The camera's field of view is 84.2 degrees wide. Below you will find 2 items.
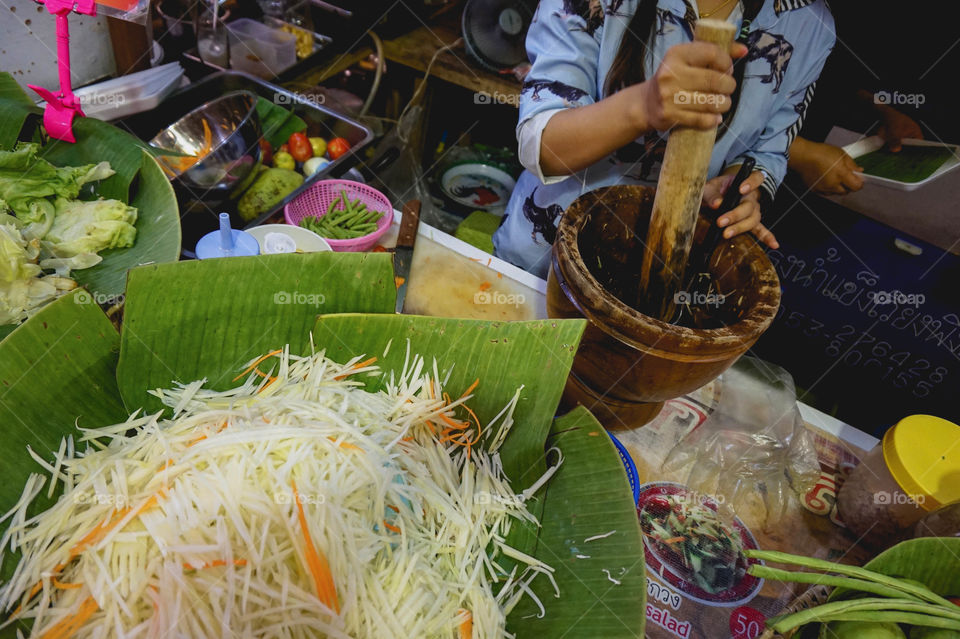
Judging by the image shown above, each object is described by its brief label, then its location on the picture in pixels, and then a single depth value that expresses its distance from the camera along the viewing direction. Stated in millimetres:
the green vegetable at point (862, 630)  977
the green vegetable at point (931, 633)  951
